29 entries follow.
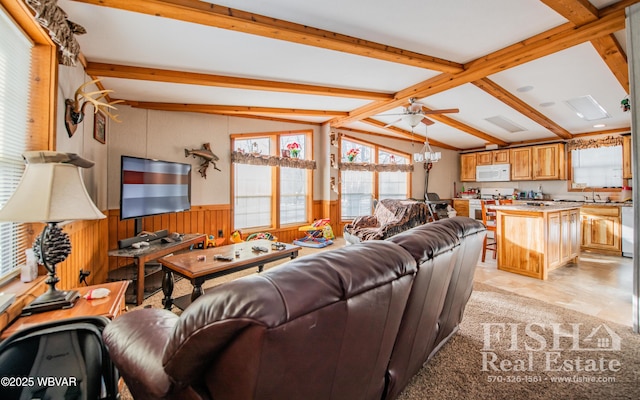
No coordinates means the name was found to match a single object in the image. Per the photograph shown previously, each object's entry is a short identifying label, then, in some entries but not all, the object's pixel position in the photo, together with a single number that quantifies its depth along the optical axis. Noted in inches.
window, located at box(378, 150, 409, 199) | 289.0
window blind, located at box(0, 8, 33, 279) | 60.7
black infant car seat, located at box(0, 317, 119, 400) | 38.4
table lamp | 51.3
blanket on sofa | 171.5
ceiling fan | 155.2
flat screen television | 127.9
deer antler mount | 87.9
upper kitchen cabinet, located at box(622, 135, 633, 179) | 214.2
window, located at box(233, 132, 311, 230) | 210.8
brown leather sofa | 26.3
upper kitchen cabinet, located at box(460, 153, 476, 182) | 318.7
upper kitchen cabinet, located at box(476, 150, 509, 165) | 291.0
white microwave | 288.3
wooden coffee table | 94.9
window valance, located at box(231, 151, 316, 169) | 201.0
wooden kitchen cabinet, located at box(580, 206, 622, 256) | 197.0
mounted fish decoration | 178.7
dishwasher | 188.7
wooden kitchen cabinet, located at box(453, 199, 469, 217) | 310.8
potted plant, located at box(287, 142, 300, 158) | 232.7
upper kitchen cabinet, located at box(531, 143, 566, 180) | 253.0
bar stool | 174.3
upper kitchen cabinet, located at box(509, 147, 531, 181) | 273.3
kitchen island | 140.7
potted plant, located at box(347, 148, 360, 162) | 261.3
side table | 51.7
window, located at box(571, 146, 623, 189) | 225.8
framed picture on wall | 127.0
